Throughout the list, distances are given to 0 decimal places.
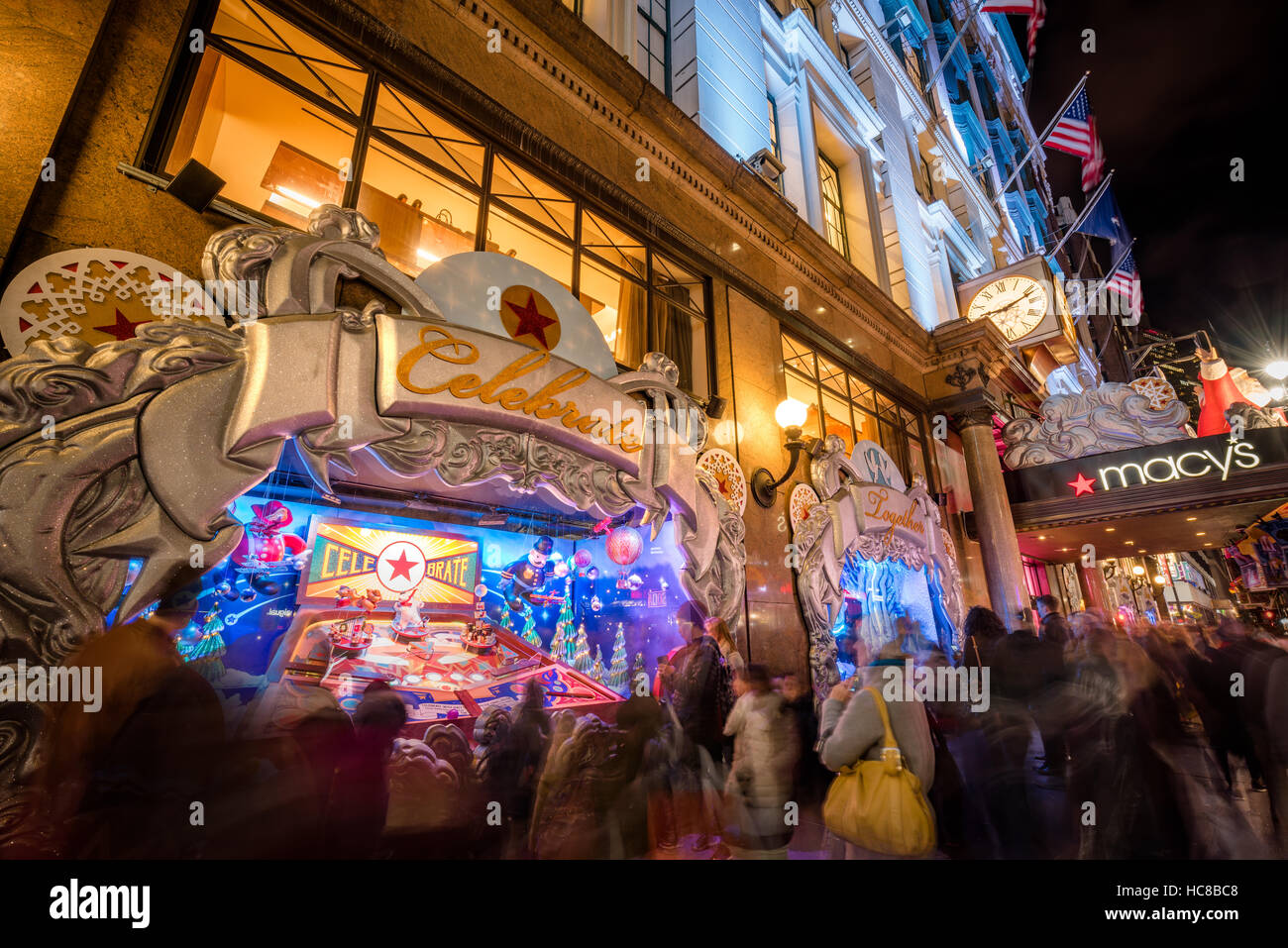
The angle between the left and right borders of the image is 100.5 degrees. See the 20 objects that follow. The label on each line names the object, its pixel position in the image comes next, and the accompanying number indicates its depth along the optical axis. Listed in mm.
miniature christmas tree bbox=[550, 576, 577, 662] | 7492
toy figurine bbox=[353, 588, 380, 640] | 6215
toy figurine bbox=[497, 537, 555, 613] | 7836
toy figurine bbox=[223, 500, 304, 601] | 6004
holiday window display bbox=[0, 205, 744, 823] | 2791
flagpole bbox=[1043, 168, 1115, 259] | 17297
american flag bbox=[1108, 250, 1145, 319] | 18895
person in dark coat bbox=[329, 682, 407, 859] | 3084
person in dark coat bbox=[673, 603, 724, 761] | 4988
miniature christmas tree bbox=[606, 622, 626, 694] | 7000
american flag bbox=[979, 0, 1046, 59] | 14047
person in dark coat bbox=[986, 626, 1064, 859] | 3559
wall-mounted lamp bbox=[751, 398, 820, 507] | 7172
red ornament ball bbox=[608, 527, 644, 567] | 6758
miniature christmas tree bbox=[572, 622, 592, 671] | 7154
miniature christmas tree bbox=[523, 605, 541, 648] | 7586
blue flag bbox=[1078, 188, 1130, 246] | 19797
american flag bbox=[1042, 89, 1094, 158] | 14781
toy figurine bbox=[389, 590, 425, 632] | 6508
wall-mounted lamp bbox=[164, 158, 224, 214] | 3570
